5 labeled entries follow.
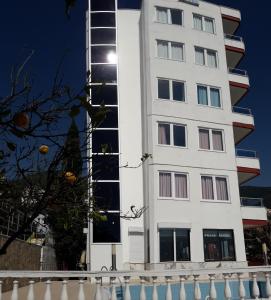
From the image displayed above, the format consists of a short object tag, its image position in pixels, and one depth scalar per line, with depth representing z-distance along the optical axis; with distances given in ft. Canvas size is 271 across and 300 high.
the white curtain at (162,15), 85.82
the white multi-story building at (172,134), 72.59
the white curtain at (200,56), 86.07
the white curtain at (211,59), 86.74
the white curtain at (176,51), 84.02
